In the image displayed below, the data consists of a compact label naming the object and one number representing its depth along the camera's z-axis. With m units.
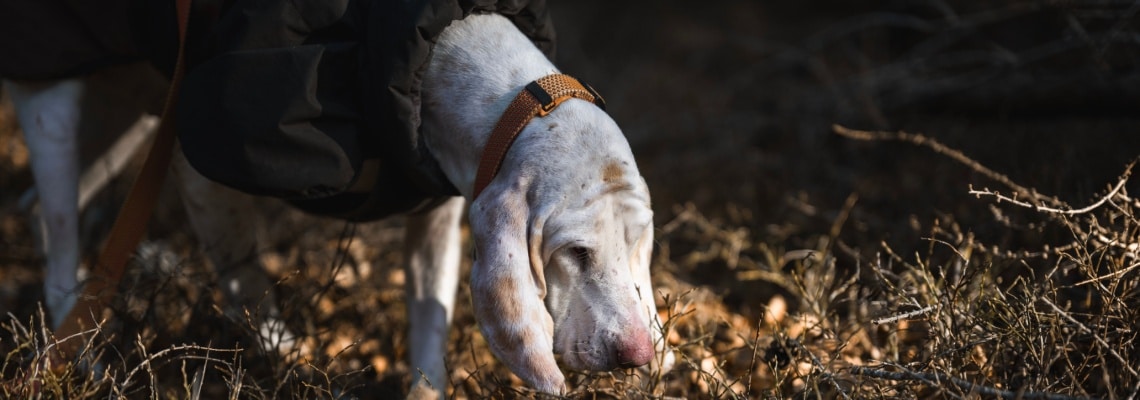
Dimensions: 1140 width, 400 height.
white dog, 2.03
